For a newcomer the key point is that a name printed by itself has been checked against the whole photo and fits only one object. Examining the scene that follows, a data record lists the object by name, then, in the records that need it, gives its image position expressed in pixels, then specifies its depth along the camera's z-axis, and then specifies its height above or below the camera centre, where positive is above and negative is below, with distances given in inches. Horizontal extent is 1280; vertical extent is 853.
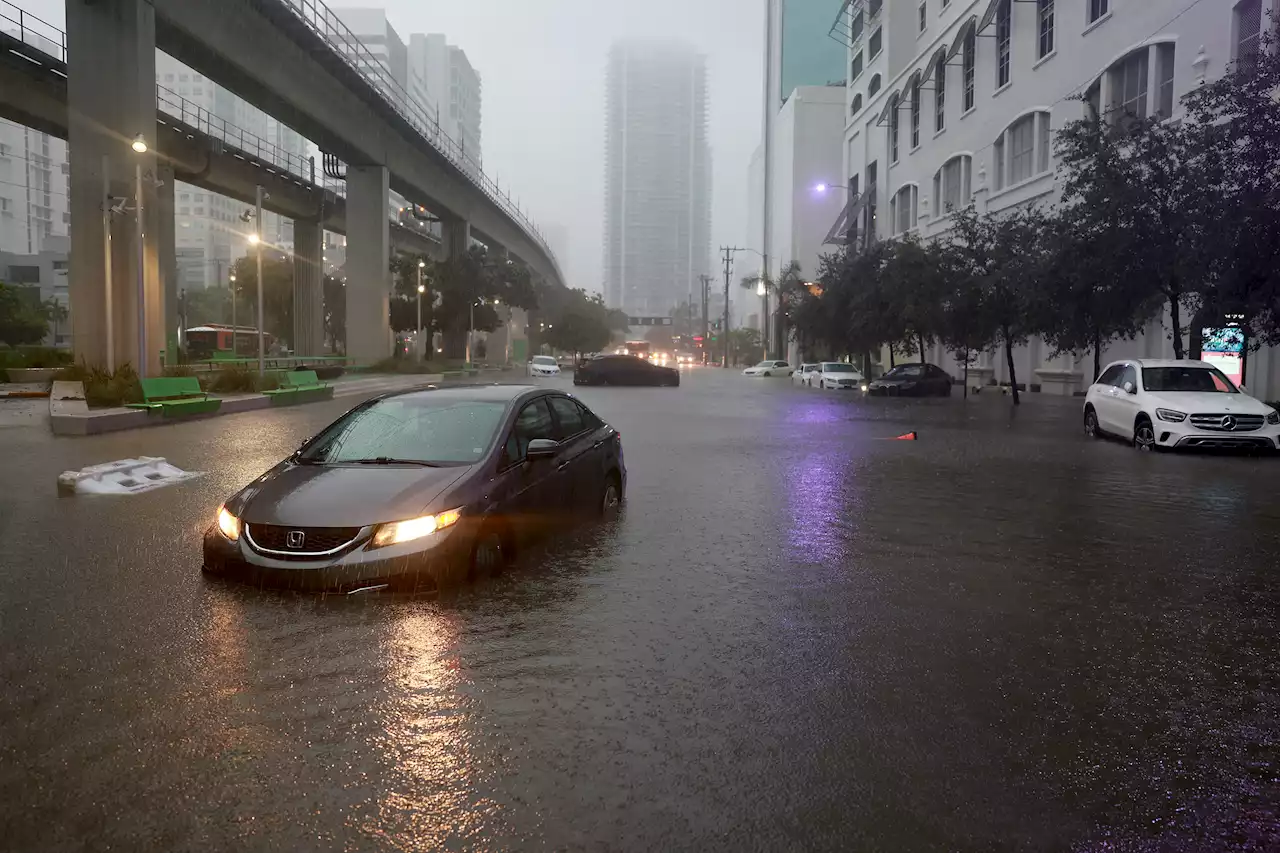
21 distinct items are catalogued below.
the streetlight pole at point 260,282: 1227.2 +104.7
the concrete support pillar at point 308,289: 2405.3 +197.2
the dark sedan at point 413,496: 242.5 -32.0
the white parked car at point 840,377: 1989.4 -10.4
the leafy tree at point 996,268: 1158.3 +131.3
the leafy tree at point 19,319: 2615.7 +135.6
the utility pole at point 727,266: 4440.9 +469.0
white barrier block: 441.4 -48.8
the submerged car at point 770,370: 2947.8 +4.3
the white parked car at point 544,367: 2763.3 +10.7
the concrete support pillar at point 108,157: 1056.2 +223.0
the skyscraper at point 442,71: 7327.8 +2153.4
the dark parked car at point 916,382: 1593.3 -16.3
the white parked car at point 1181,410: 649.6 -24.3
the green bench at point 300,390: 1088.8 -22.7
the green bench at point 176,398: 838.8 -24.8
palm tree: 2416.3 +245.2
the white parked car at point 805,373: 2138.3 -3.0
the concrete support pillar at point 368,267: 1865.2 +200.8
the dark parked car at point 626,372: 1881.2 -1.7
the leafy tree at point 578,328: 4645.7 +194.3
